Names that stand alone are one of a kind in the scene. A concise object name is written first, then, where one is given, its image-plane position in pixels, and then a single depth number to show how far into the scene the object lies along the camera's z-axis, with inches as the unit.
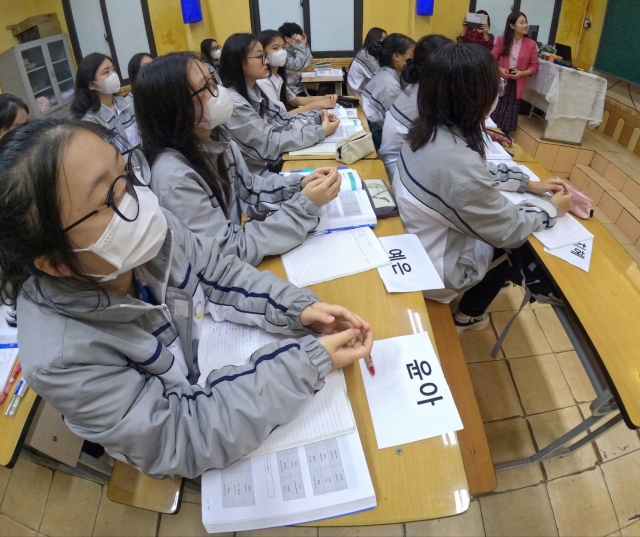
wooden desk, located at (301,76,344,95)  178.4
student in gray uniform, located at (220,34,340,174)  81.4
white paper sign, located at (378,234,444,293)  44.5
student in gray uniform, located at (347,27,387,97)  144.7
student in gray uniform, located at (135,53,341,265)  48.3
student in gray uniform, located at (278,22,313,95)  164.1
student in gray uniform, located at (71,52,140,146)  107.9
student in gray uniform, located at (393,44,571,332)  51.5
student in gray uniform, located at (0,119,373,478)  24.6
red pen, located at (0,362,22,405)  41.7
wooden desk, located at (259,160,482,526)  28.3
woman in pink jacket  157.4
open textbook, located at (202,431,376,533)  27.6
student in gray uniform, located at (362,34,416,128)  105.0
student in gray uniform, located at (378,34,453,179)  77.5
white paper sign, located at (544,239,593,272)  53.3
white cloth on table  137.9
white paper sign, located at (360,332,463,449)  31.7
